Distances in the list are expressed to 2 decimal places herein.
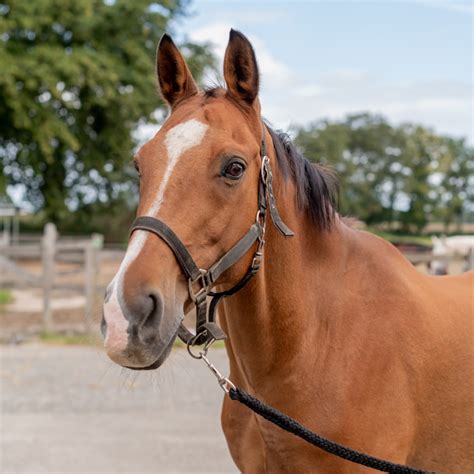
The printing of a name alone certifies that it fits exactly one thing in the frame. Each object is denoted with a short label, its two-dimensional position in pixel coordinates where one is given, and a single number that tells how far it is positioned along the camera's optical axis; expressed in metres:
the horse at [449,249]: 10.20
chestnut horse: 2.08
